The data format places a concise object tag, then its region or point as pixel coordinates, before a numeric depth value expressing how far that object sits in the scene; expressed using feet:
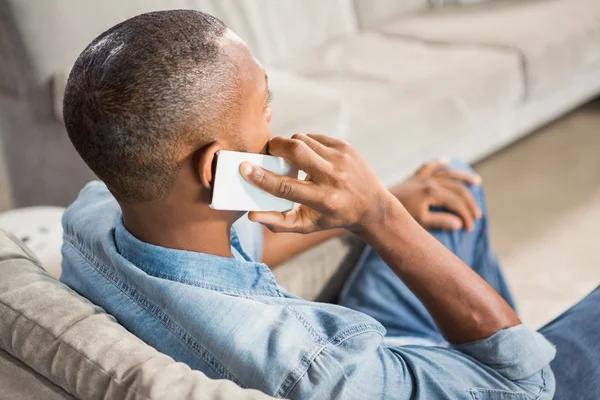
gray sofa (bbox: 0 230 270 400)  4.33
